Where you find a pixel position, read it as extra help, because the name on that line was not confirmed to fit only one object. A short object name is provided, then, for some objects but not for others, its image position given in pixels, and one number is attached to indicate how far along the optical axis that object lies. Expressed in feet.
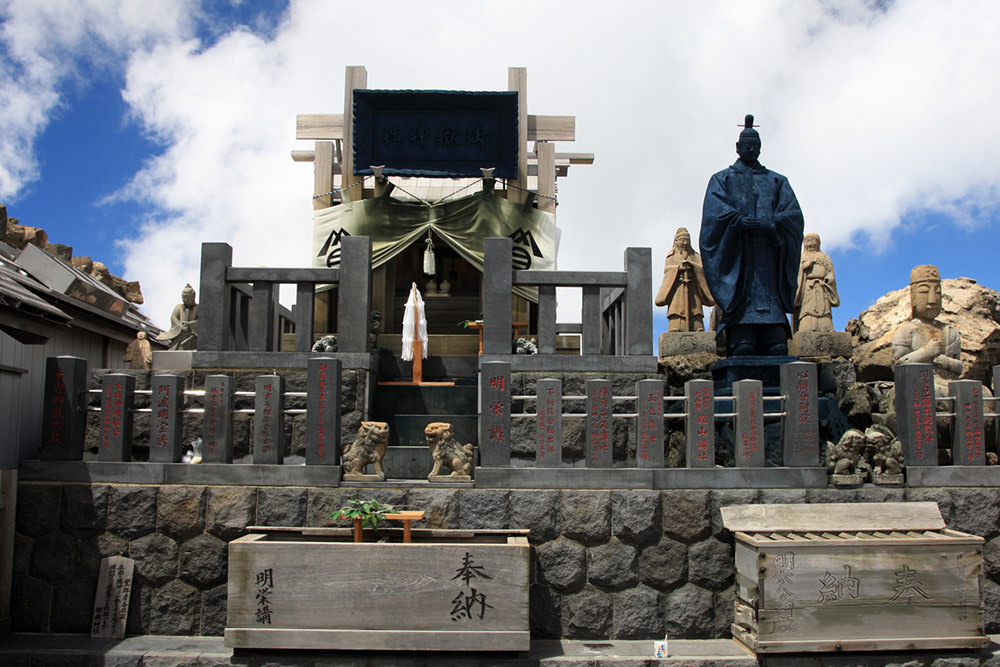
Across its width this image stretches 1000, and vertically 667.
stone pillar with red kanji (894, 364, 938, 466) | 23.48
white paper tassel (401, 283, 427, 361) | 33.37
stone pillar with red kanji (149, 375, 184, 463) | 23.22
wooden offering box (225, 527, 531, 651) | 19.48
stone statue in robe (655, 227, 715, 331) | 43.16
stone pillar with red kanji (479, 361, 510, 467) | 22.95
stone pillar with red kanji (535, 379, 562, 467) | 22.95
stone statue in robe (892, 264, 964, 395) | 30.50
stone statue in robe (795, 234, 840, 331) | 42.24
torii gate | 45.96
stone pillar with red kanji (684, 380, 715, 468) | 23.18
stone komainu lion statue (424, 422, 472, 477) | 23.15
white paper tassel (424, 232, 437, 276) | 42.06
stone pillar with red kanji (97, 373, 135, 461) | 23.31
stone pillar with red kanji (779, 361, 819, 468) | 23.38
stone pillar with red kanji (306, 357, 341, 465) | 22.93
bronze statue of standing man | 30.01
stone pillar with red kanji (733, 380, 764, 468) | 23.24
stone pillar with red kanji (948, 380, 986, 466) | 23.82
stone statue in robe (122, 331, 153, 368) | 51.55
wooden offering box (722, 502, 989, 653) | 20.35
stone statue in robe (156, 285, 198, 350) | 38.01
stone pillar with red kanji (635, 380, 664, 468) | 23.08
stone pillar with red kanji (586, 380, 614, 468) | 23.02
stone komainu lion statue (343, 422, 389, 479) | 23.17
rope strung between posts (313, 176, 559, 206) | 45.27
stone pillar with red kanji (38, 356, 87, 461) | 23.26
